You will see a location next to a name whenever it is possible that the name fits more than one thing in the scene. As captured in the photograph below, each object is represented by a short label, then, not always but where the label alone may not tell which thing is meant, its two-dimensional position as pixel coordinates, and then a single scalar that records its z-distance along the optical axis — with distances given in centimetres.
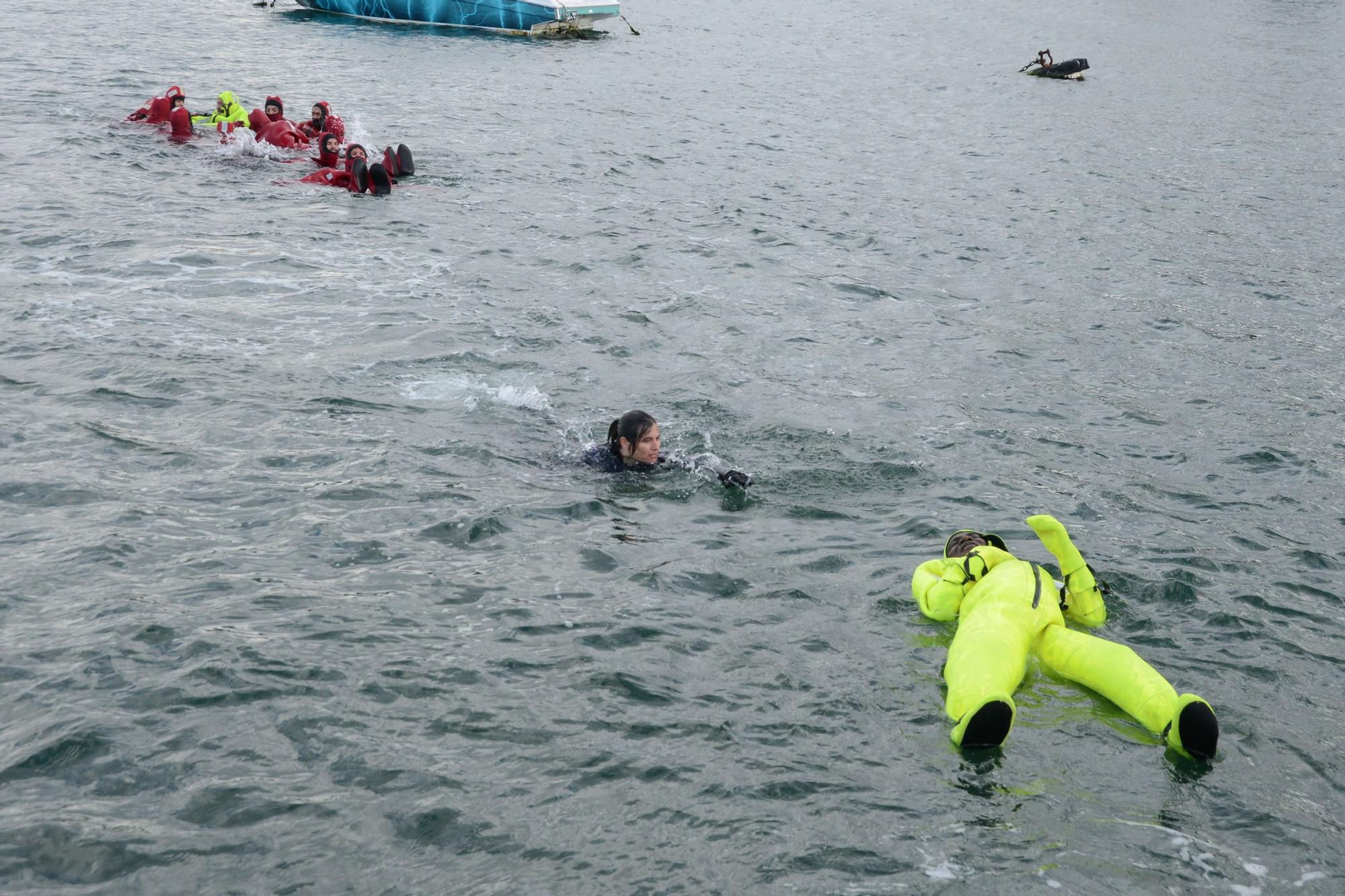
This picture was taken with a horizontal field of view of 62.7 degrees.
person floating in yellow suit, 690
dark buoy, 4203
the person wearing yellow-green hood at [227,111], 2347
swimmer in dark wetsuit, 1051
